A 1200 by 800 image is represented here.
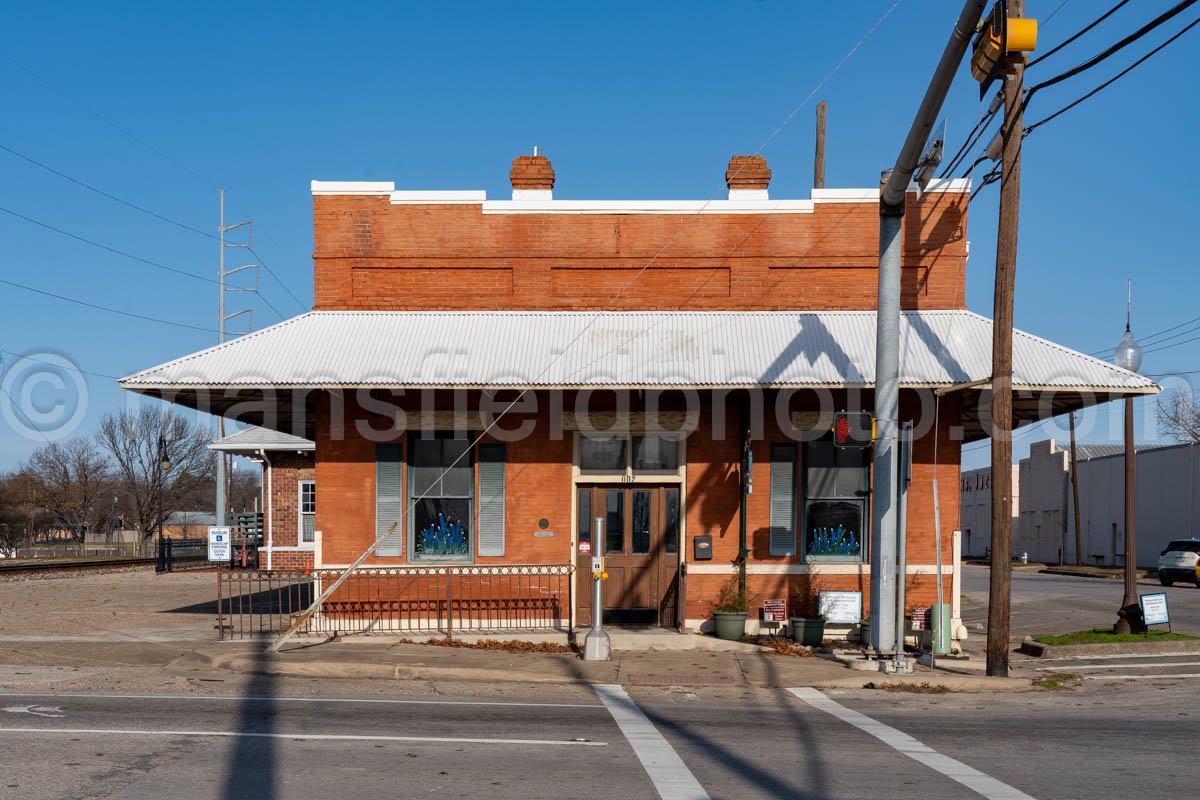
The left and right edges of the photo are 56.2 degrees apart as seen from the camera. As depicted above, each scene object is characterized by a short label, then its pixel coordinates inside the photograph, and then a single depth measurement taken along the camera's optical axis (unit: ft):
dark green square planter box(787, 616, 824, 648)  54.85
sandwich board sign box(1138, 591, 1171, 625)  61.31
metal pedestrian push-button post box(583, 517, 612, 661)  48.91
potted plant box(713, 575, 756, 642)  55.16
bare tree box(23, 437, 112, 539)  266.77
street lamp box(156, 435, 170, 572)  121.23
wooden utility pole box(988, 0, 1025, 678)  46.14
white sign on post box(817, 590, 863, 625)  56.75
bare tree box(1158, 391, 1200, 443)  193.16
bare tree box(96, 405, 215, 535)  246.27
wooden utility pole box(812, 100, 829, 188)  89.35
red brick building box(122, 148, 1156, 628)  56.39
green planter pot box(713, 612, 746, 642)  55.11
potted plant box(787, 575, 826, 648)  54.95
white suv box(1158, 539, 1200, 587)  129.18
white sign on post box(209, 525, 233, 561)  109.60
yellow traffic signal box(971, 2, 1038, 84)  32.19
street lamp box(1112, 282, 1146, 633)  61.31
